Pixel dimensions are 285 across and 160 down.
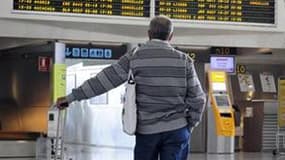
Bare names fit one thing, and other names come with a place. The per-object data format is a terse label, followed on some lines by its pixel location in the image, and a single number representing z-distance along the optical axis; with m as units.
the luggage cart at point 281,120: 13.77
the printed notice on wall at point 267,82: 15.74
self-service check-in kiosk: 13.33
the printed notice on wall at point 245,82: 15.51
